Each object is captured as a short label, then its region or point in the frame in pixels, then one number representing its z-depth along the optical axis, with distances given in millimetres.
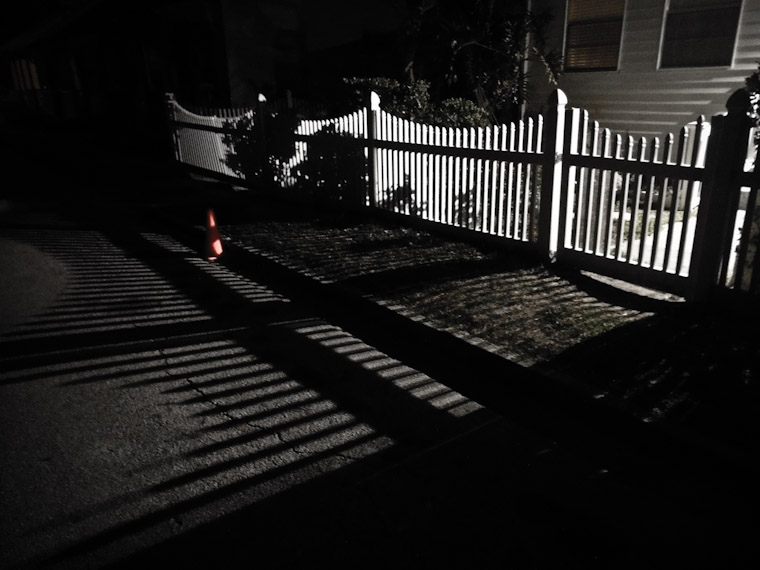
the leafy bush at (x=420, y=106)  8891
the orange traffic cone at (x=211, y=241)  6949
